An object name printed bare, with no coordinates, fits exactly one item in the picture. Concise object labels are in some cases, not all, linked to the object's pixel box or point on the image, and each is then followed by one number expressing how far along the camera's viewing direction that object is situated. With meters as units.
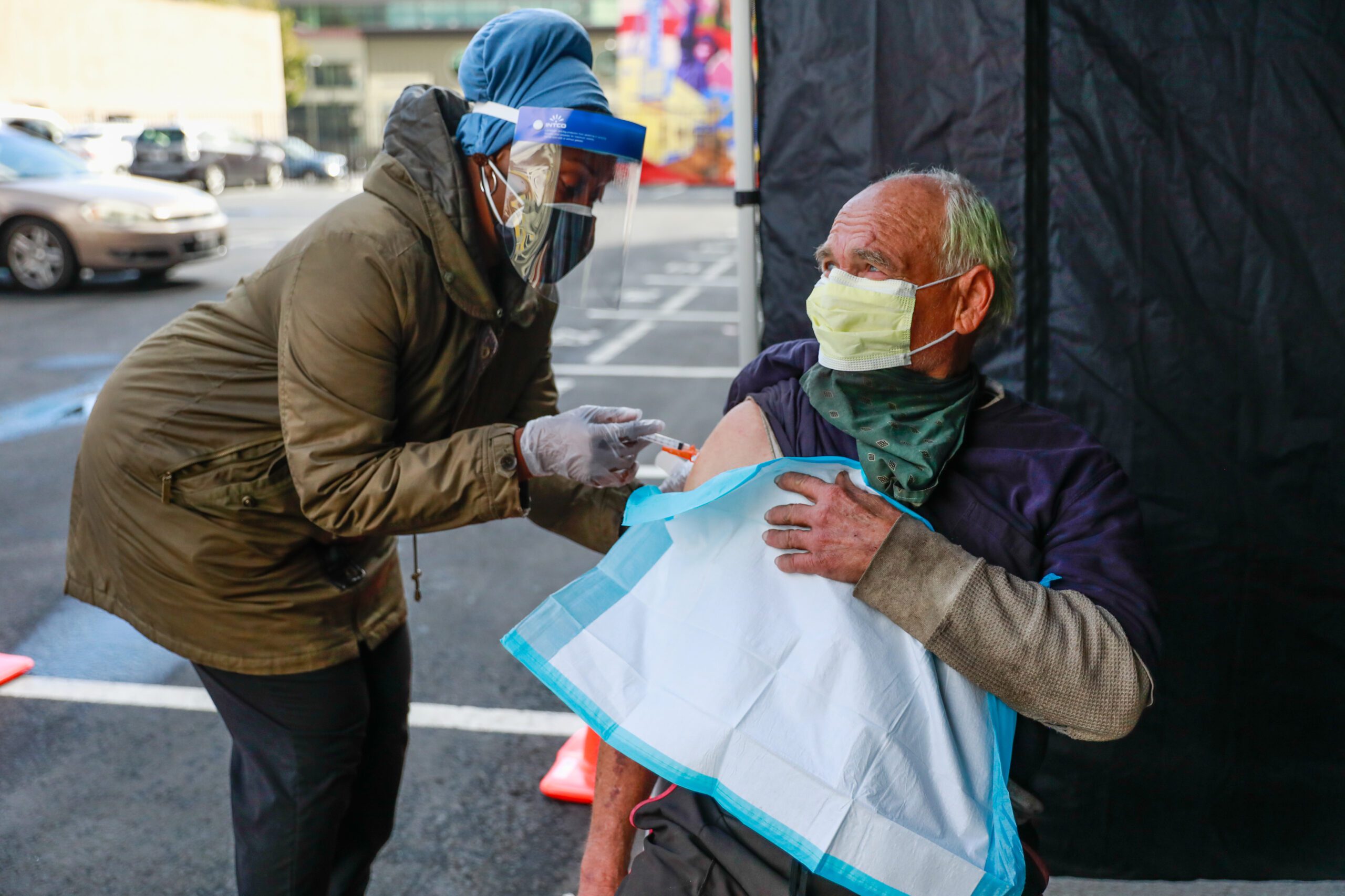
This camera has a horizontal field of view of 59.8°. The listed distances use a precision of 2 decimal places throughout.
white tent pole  2.61
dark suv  24.20
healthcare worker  1.94
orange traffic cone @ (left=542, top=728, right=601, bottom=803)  3.30
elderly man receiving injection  1.53
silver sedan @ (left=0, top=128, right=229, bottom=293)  10.88
